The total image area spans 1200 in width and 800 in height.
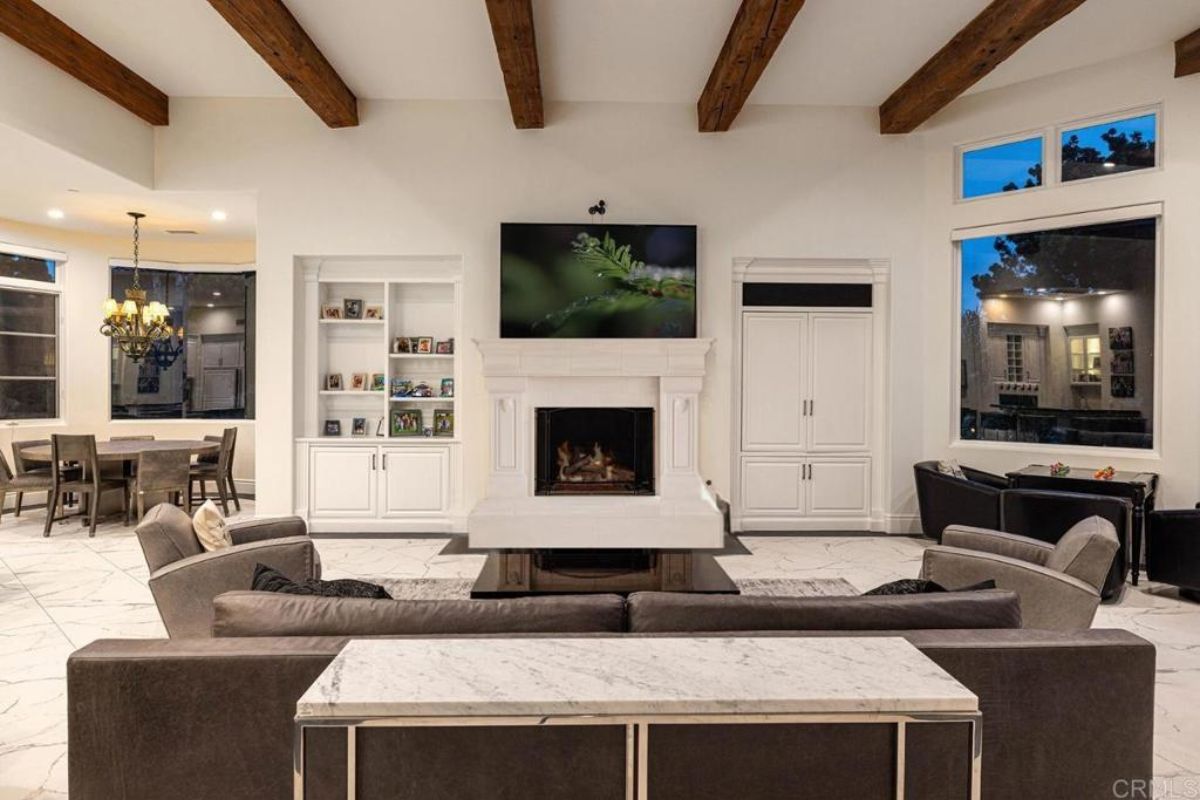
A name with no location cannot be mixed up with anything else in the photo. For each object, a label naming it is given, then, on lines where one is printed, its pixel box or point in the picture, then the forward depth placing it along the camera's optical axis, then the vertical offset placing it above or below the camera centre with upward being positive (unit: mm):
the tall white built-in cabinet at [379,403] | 6059 -86
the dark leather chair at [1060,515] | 4219 -761
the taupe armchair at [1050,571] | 2600 -722
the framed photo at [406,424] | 6246 -281
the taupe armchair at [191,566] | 2748 -748
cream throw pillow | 3020 -618
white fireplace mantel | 5773 -24
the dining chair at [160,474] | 6121 -767
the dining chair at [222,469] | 6875 -795
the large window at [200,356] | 8070 +445
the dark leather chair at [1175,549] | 4109 -934
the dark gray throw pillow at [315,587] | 2107 -622
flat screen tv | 5855 +1009
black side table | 4547 -625
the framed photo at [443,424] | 6285 -280
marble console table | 1247 -567
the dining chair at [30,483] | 6164 -848
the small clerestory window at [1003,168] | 5656 +1989
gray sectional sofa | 1490 -771
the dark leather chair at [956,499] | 4883 -774
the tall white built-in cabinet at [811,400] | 6164 -28
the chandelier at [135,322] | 6727 +710
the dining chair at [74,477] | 5980 -752
